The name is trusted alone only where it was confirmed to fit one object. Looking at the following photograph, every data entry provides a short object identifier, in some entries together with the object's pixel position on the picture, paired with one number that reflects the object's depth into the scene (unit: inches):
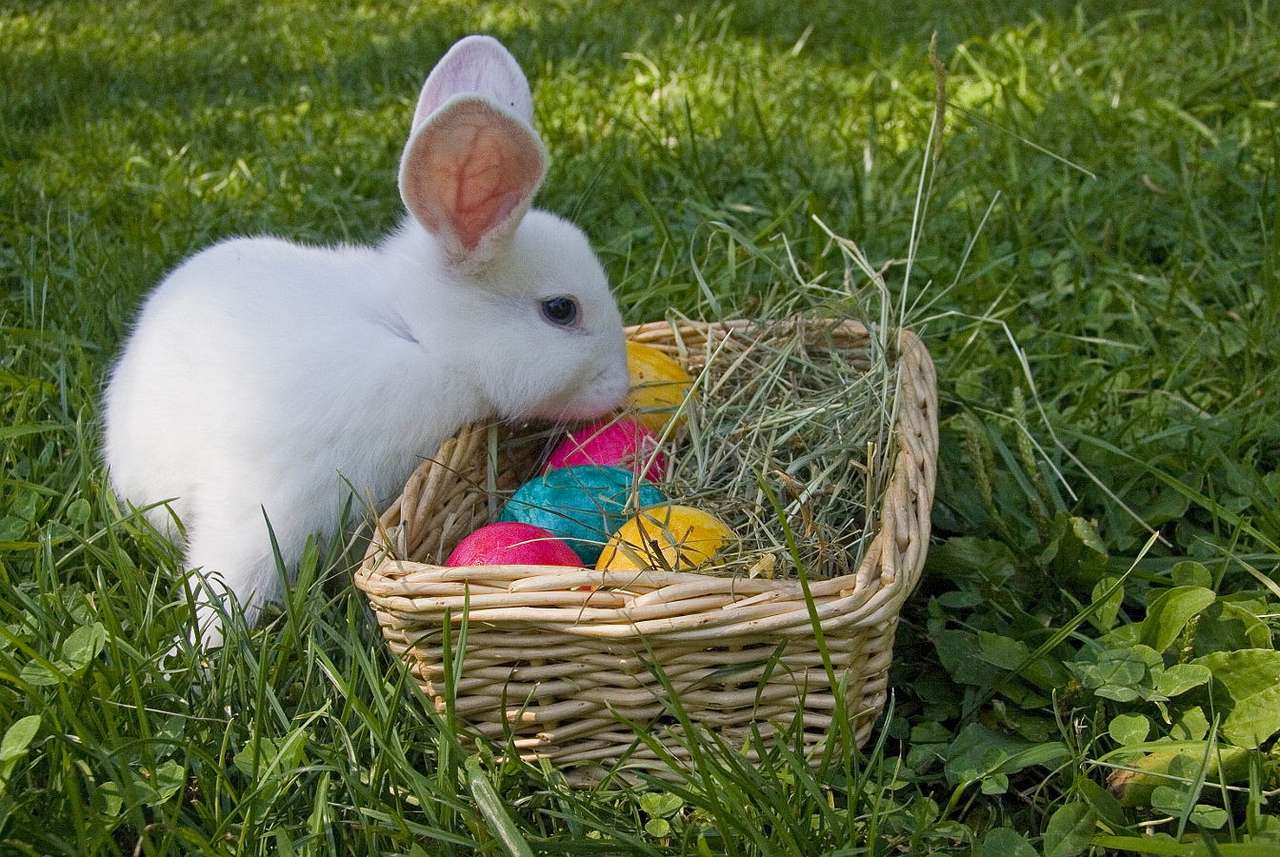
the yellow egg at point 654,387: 41.2
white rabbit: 38.1
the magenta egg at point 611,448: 40.1
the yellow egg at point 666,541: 36.6
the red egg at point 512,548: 37.0
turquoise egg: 38.6
